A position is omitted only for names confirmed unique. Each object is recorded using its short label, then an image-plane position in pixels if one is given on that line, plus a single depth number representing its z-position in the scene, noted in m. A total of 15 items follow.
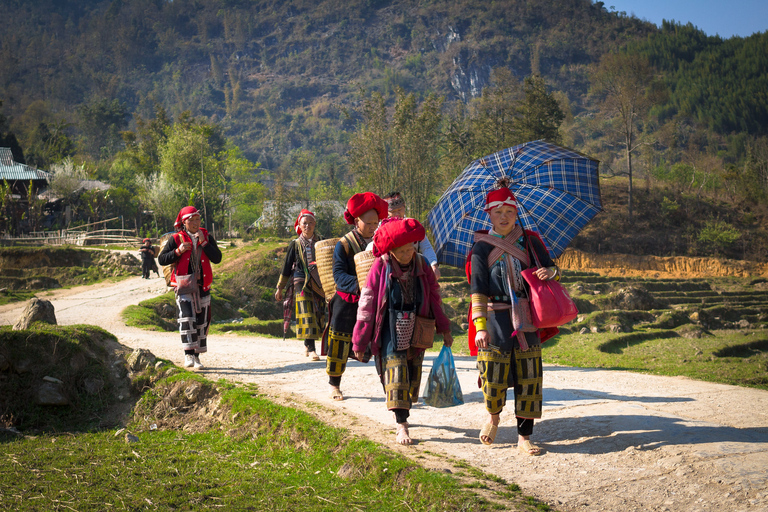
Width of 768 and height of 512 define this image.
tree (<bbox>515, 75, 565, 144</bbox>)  45.02
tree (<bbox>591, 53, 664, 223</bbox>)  54.31
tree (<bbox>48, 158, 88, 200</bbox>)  40.94
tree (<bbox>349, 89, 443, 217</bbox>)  35.91
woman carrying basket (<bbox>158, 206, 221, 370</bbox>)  7.20
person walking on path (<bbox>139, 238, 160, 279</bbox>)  23.64
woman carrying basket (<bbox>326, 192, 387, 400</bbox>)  5.43
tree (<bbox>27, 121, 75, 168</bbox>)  62.66
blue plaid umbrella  5.79
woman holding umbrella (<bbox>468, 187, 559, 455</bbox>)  4.32
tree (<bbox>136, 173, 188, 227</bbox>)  43.59
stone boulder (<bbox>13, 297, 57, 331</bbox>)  8.88
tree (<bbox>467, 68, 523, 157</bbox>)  47.39
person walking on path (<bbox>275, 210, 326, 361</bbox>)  7.51
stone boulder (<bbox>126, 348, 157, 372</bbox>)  7.49
